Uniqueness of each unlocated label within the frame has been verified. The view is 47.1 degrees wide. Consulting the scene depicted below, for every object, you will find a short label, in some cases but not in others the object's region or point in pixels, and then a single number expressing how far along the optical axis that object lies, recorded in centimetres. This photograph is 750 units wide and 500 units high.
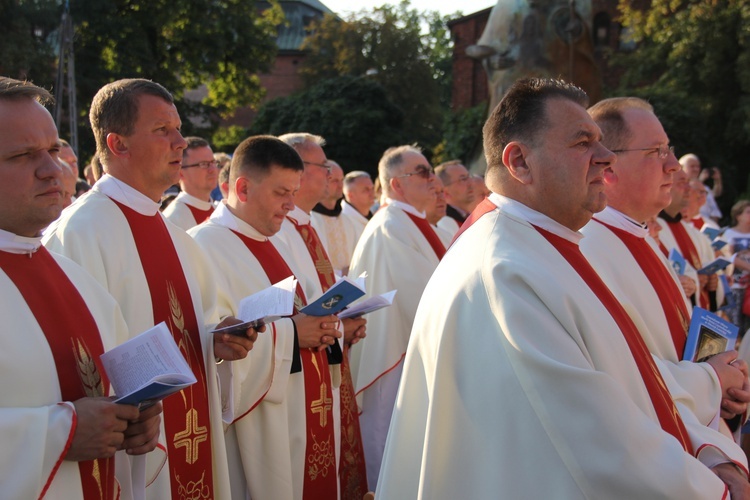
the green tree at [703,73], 2164
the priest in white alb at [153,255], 375
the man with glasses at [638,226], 393
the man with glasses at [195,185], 820
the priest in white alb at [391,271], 661
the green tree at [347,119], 2919
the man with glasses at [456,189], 948
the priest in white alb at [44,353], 255
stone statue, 2014
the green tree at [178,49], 2555
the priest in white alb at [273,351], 445
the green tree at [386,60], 4072
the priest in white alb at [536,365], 244
